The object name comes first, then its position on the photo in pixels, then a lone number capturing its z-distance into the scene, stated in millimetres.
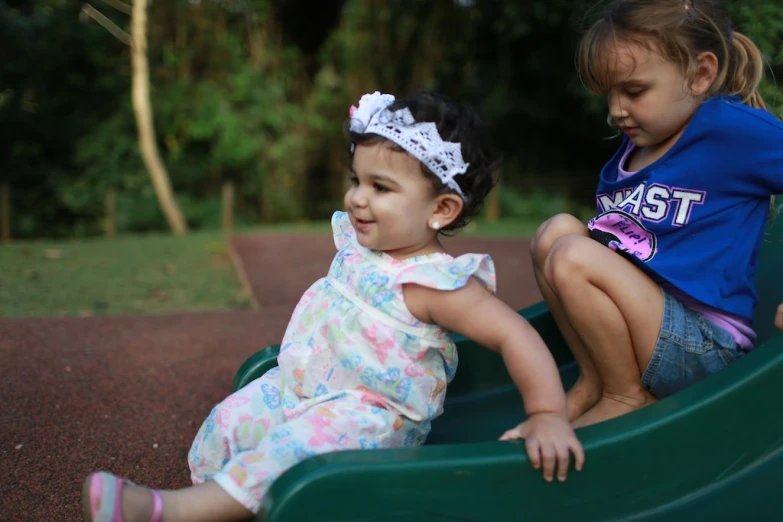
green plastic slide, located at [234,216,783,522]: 1387
